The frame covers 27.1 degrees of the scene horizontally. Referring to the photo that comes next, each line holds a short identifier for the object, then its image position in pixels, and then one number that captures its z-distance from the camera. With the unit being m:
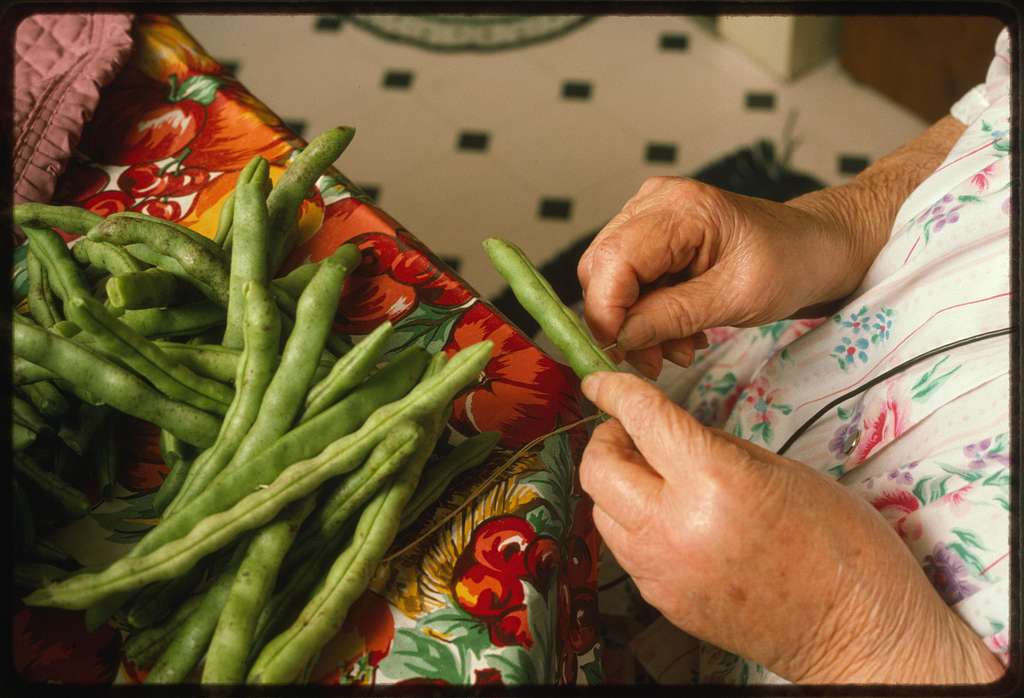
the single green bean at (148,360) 0.97
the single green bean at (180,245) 1.03
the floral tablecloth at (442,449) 0.97
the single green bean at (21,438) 0.99
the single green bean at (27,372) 0.99
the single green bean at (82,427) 1.01
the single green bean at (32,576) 0.97
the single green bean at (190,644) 0.95
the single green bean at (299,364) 0.97
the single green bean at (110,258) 1.03
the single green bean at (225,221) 1.06
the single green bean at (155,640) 0.96
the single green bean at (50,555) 0.98
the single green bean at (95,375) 0.97
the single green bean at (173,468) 0.99
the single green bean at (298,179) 1.07
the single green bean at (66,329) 1.01
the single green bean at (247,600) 0.94
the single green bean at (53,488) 0.99
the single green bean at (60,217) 1.07
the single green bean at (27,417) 0.99
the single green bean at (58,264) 1.03
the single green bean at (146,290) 1.00
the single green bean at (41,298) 1.04
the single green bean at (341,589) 0.94
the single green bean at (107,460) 1.02
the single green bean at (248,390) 0.97
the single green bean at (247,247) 1.01
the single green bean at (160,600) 0.96
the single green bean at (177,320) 1.02
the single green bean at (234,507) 0.94
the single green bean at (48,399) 1.00
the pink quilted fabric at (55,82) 1.12
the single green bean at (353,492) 0.96
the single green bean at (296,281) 1.04
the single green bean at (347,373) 0.97
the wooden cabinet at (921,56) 1.68
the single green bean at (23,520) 0.97
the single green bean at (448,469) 0.99
